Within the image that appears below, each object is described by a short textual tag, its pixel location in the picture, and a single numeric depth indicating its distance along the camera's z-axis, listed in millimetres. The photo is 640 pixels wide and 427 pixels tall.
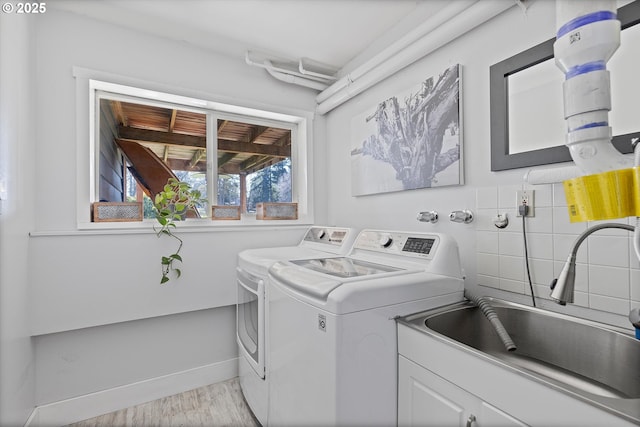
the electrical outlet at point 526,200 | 1280
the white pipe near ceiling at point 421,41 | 1422
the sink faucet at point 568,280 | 827
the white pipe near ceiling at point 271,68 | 2268
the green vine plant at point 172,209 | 2002
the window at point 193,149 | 2096
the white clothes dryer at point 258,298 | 1588
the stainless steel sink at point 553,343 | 946
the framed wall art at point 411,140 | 1631
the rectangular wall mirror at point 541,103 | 1048
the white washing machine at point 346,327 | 1044
